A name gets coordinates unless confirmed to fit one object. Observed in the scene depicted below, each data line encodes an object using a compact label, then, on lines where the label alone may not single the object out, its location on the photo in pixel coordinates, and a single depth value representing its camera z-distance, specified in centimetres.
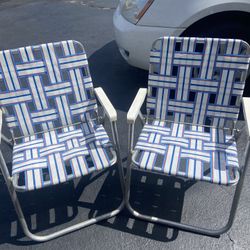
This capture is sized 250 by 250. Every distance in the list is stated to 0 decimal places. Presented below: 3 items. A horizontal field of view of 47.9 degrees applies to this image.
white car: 250
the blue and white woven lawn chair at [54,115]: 180
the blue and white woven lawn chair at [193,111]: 176
